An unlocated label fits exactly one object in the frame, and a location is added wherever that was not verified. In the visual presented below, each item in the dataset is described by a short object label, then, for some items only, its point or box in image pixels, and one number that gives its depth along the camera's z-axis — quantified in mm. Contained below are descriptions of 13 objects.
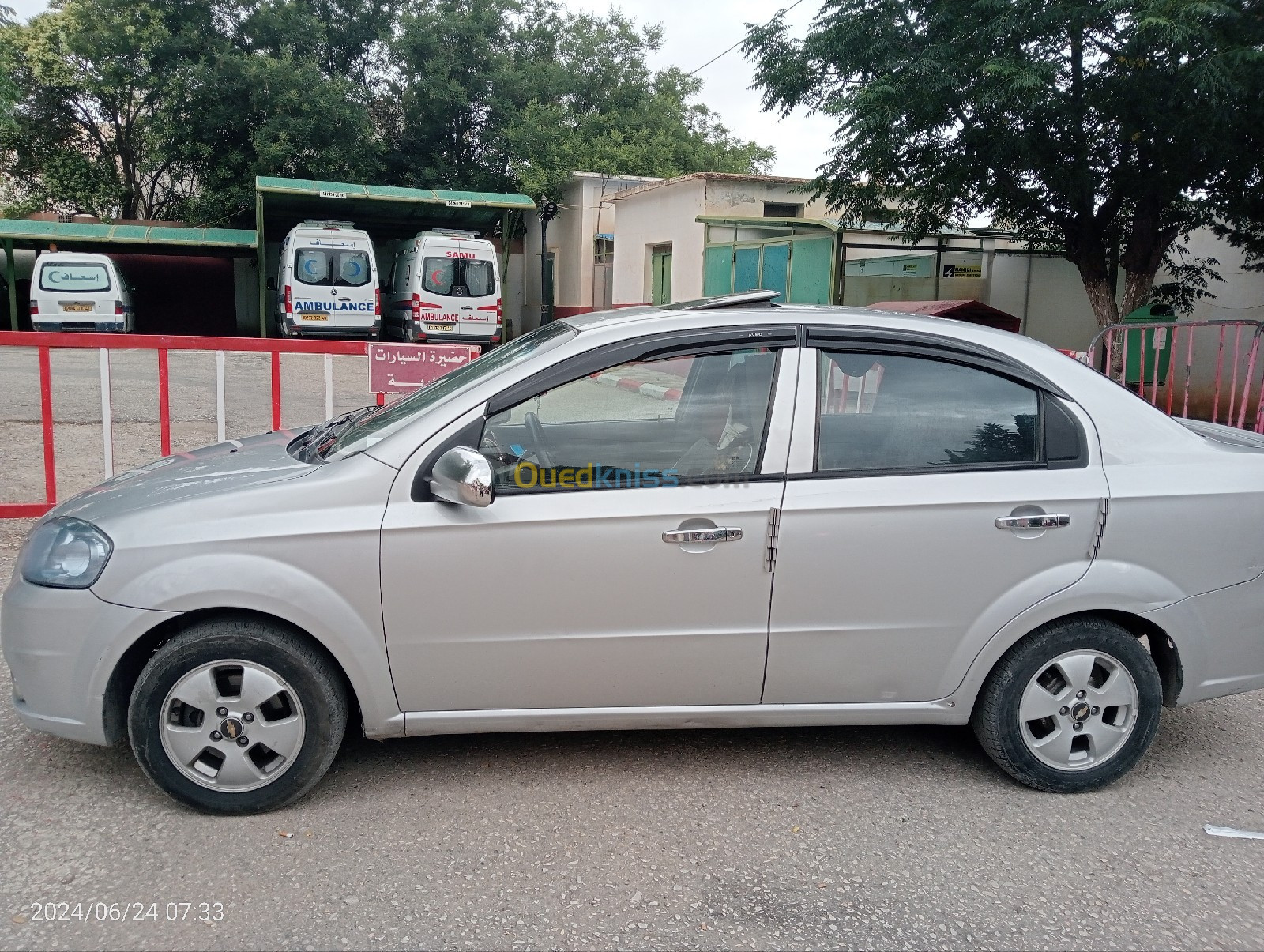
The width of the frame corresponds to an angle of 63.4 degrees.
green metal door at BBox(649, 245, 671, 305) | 21969
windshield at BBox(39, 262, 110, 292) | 20375
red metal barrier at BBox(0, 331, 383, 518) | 6434
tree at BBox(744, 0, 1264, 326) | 9742
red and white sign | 6875
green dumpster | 8438
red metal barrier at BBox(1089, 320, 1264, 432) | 7828
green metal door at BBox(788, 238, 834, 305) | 14938
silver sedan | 3234
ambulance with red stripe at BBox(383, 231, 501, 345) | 21328
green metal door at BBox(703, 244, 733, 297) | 18297
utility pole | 24750
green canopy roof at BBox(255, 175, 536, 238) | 21000
